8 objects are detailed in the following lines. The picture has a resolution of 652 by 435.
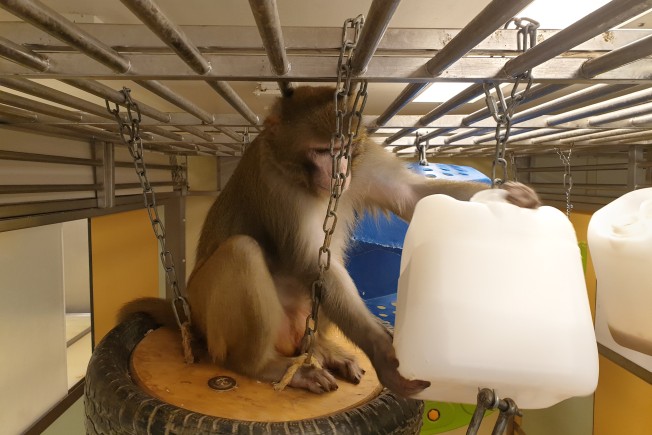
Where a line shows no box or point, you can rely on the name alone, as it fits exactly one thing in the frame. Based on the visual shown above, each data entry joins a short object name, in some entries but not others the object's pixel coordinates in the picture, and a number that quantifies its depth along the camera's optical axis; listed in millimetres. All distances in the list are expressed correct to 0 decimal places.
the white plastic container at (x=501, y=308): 597
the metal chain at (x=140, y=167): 1152
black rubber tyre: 858
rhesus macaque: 1256
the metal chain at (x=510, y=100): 809
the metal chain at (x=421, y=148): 2129
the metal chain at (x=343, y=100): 838
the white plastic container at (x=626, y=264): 682
